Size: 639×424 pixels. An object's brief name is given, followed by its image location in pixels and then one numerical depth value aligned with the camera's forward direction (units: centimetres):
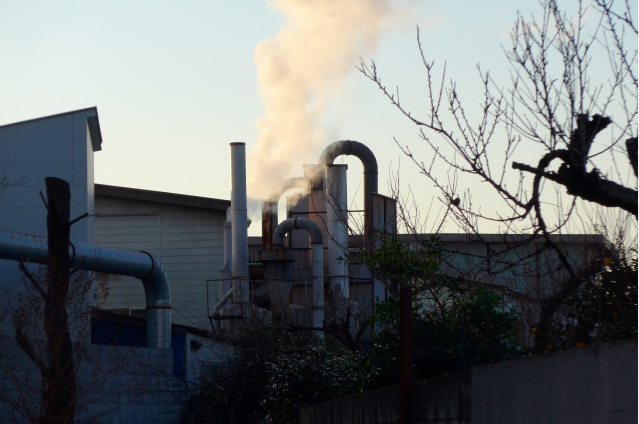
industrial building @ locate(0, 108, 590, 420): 3662
